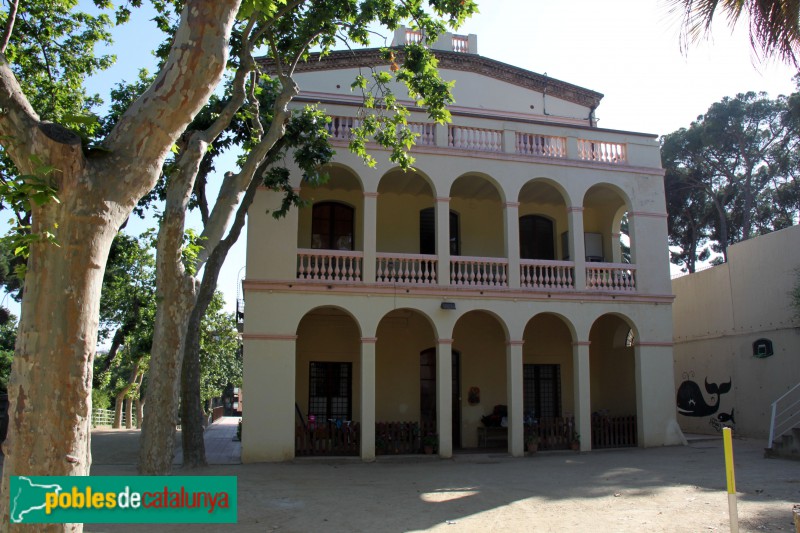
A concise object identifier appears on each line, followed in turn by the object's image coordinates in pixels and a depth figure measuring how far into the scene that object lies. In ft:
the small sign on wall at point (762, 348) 60.75
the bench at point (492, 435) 58.49
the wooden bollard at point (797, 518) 19.22
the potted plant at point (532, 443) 52.90
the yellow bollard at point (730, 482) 19.09
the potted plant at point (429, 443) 51.72
